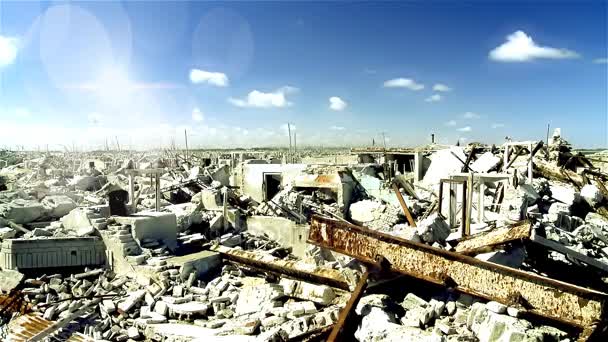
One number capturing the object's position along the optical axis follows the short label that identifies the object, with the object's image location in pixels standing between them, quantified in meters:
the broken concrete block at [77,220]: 8.76
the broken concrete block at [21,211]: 9.95
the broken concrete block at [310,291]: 6.07
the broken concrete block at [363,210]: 15.31
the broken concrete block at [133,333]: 6.00
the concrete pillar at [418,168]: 19.50
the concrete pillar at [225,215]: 12.06
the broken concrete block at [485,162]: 16.62
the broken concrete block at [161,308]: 6.52
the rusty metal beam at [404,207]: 10.12
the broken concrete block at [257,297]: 6.29
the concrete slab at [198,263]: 7.67
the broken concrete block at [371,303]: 5.22
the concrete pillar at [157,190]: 11.59
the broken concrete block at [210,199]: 14.45
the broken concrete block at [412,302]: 5.29
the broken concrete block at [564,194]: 13.20
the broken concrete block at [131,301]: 6.68
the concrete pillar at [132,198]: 10.67
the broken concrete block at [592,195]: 13.94
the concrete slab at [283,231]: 11.16
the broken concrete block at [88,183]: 20.80
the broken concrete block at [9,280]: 7.35
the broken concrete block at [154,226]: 8.49
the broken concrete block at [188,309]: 6.44
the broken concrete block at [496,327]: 4.12
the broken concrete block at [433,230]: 6.20
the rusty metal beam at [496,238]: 5.43
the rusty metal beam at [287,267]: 6.43
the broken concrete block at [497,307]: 4.51
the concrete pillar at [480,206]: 8.49
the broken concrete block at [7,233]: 8.91
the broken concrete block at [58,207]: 10.89
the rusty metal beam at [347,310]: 4.89
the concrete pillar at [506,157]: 14.88
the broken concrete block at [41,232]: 8.46
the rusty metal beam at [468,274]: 4.39
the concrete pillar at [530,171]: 13.62
